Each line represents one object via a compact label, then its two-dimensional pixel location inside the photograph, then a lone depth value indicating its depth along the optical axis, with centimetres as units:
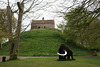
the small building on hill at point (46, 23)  4775
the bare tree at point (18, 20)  1211
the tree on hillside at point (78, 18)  678
